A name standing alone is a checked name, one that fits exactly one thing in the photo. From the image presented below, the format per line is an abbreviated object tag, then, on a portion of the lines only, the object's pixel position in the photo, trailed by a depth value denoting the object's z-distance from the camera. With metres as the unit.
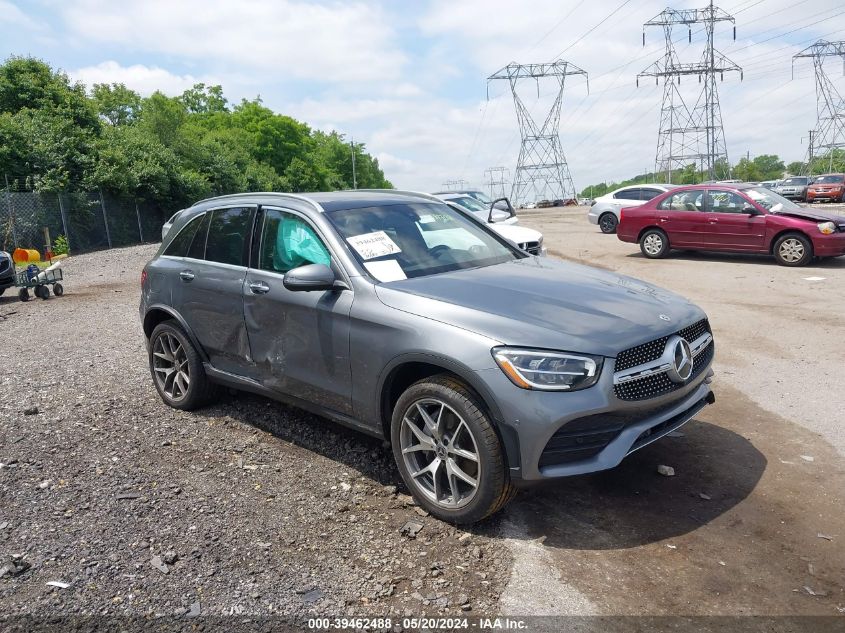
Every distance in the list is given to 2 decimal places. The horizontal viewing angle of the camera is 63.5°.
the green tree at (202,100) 79.50
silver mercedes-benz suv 3.40
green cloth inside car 4.49
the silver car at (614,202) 21.59
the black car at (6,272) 13.28
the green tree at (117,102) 61.03
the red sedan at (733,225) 13.05
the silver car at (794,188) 36.22
